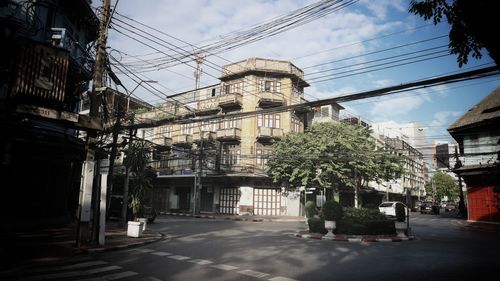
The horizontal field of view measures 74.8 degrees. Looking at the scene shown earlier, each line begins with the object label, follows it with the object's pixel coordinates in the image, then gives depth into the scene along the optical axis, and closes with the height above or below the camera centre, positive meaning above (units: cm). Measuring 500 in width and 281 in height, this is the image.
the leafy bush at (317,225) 1819 -176
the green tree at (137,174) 1747 +86
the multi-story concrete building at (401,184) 6362 +267
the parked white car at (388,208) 2930 -112
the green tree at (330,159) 3117 +339
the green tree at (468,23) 454 +277
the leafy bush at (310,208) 2744 -125
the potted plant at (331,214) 1734 -106
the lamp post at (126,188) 1808 +2
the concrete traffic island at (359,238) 1645 -220
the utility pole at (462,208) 4006 -129
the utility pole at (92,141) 1206 +180
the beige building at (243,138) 3809 +638
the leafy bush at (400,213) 1892 -99
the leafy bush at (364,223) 1734 -150
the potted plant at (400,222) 1803 -145
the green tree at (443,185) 8450 +308
